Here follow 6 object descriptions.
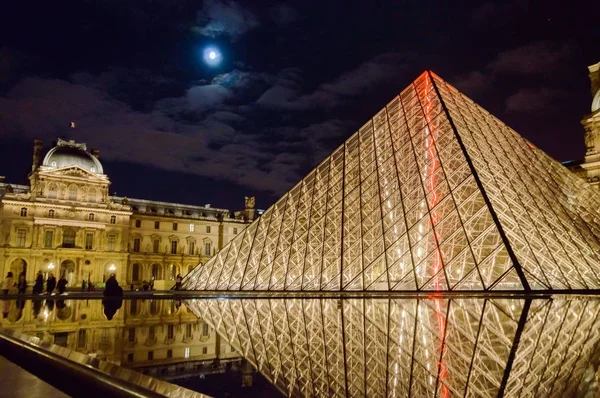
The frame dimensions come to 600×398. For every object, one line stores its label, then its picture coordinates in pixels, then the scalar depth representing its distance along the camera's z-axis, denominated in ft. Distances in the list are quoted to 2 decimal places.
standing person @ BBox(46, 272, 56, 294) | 74.78
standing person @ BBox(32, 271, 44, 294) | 74.02
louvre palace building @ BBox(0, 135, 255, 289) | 148.15
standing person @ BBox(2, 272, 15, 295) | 76.75
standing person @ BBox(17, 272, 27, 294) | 78.84
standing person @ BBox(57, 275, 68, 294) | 81.41
